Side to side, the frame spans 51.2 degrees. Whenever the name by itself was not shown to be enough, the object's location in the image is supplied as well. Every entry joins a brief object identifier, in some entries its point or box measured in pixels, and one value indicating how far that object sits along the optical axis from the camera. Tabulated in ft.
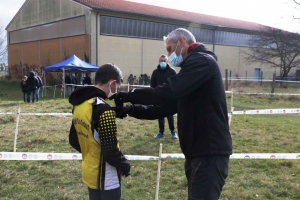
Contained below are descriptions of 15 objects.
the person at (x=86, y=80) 67.21
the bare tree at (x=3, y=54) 172.55
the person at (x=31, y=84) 55.06
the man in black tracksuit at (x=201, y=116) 7.59
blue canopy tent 63.16
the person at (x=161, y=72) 23.36
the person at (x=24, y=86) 55.57
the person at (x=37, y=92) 57.26
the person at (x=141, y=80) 93.72
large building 89.66
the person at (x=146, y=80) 94.27
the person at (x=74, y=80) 76.12
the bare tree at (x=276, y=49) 104.22
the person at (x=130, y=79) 90.62
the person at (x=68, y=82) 73.10
